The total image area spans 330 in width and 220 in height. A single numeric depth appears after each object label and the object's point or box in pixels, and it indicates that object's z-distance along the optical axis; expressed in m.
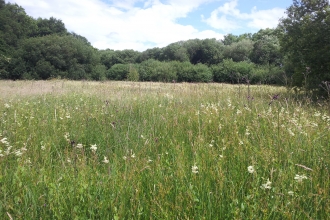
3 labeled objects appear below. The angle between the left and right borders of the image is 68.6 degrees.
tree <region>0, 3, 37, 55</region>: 38.66
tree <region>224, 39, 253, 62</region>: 65.38
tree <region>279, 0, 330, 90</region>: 12.29
